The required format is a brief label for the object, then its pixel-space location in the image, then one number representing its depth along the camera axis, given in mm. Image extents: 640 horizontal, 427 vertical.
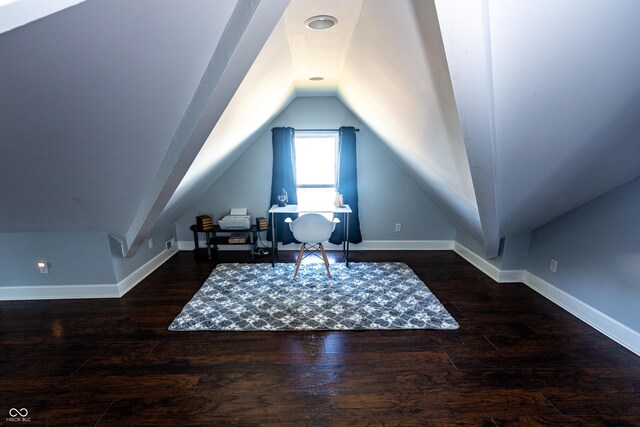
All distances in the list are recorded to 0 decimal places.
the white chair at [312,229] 3279
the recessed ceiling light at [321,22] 1770
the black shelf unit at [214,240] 4059
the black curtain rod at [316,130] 4199
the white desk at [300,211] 3725
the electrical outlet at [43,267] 2867
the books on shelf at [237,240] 4129
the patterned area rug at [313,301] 2484
